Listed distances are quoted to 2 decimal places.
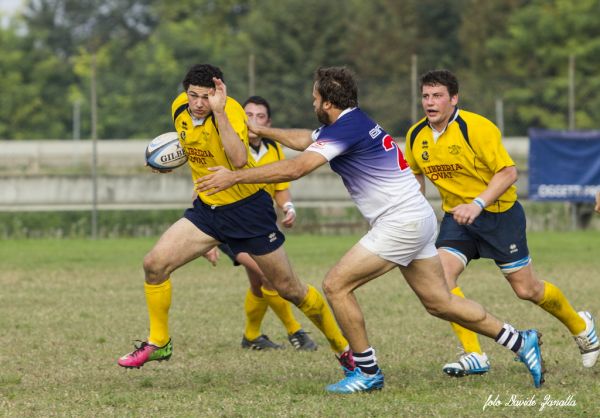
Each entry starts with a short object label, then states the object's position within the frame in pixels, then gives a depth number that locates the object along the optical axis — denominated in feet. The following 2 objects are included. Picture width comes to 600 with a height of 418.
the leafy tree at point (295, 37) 362.53
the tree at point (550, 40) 335.06
